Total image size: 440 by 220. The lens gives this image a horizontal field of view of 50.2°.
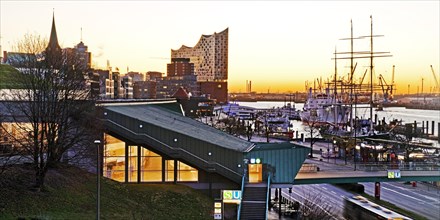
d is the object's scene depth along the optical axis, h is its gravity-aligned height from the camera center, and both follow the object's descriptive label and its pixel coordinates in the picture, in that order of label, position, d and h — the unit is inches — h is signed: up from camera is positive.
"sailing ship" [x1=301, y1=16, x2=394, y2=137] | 4126.5 -285.1
